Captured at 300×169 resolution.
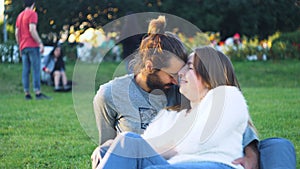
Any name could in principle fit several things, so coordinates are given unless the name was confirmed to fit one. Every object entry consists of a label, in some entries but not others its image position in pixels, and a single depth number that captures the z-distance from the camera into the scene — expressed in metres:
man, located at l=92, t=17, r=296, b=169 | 3.83
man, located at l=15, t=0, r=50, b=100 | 9.85
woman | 3.46
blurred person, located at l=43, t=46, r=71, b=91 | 12.37
